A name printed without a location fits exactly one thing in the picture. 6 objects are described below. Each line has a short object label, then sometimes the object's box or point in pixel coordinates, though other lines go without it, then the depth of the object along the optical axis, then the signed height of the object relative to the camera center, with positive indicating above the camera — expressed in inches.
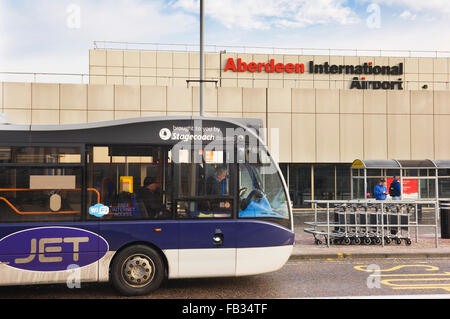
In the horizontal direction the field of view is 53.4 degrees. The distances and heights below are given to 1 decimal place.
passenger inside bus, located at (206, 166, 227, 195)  269.9 -7.4
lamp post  556.1 +173.3
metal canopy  692.1 +11.6
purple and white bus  250.8 -19.2
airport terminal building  836.0 +111.5
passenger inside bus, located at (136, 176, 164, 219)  262.8 -15.6
